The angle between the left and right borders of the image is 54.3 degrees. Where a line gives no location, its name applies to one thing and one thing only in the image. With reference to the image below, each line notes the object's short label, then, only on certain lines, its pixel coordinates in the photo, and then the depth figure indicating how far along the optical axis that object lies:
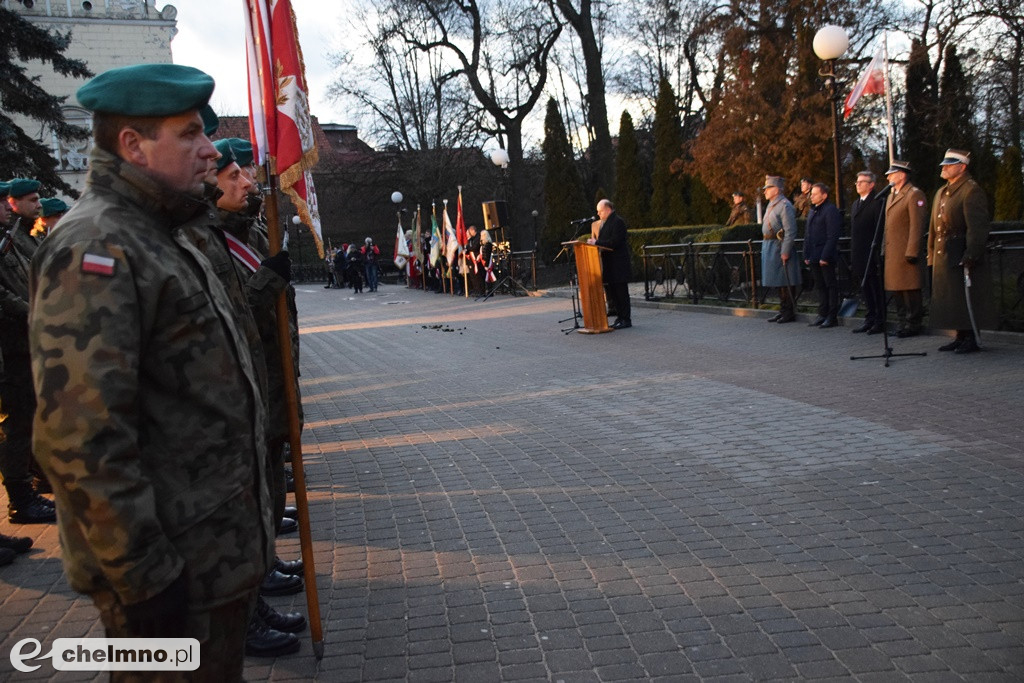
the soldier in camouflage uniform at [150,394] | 2.23
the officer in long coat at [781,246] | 15.12
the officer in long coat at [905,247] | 11.68
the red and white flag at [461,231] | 31.52
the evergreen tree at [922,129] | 28.42
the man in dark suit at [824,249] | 13.97
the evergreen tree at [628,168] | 44.22
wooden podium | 15.64
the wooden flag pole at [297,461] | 3.92
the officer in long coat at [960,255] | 10.47
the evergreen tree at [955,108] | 25.82
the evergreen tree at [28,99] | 20.31
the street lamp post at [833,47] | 16.09
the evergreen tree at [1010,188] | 30.73
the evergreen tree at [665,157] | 44.44
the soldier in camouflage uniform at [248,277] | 3.33
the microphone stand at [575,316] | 16.73
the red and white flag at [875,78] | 14.98
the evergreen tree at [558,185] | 42.31
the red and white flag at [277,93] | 4.37
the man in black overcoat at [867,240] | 12.75
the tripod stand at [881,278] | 10.04
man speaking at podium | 16.19
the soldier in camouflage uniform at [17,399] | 6.55
